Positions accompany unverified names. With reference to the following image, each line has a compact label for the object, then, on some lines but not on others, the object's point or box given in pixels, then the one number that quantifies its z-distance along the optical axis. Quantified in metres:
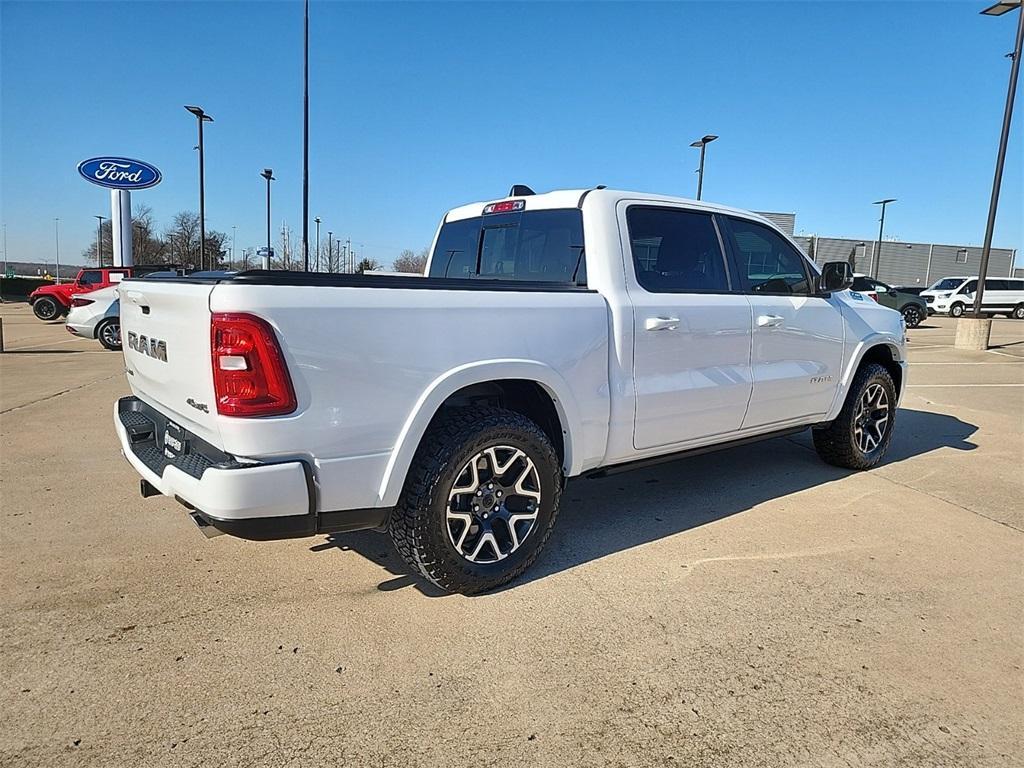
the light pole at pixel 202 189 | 25.27
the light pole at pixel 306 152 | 19.16
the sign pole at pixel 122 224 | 22.48
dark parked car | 22.77
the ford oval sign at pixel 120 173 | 22.27
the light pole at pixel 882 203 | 43.84
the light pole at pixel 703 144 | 25.88
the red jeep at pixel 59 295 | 20.91
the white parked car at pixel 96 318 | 12.71
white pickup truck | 2.49
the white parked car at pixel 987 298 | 29.19
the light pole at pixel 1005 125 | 13.96
